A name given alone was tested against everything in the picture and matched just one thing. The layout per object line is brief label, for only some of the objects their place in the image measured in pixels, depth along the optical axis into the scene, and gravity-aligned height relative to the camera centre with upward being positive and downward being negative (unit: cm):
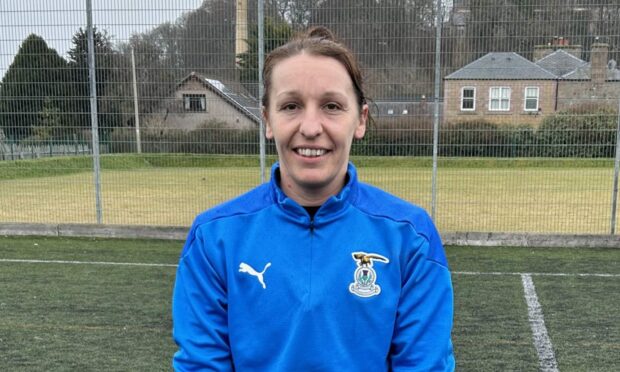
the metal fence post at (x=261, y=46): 799 +94
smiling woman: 161 -41
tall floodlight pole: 861 +27
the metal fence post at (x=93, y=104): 838 +19
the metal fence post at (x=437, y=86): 797 +41
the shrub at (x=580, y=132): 804 -21
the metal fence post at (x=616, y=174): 791 -76
